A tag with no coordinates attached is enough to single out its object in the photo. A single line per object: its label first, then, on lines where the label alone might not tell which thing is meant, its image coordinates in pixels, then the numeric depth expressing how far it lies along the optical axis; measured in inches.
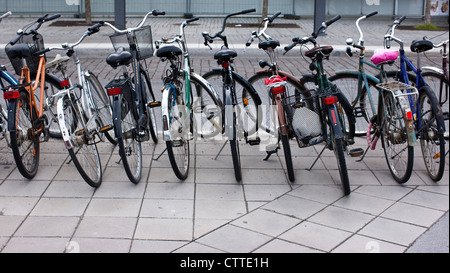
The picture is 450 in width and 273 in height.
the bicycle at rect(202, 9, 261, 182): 201.9
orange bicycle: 196.9
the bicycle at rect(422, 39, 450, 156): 221.4
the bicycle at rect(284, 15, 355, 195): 194.1
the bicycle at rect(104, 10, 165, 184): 199.2
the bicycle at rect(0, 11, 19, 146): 215.9
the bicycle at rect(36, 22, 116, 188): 193.3
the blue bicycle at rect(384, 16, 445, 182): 195.9
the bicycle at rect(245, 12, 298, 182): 201.6
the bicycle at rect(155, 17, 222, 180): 197.0
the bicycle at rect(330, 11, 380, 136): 228.2
